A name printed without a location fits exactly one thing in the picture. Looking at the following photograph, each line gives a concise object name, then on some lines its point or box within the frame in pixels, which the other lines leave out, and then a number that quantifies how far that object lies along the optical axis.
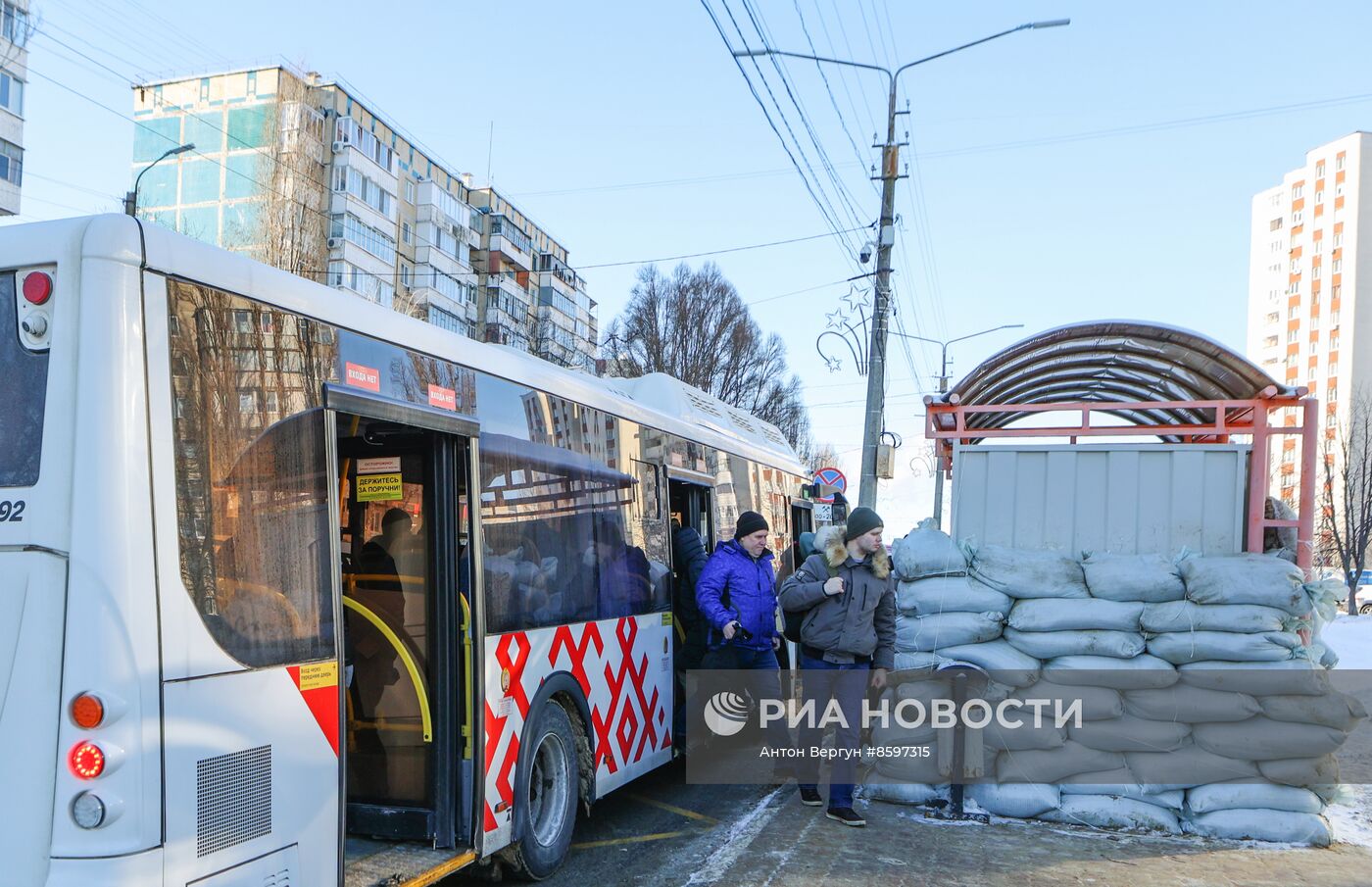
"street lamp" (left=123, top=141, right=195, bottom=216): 18.78
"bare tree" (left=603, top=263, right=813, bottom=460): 38.59
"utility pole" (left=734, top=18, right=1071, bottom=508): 17.48
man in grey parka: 6.79
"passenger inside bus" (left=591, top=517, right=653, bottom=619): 6.68
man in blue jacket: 7.53
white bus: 3.26
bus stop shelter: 7.24
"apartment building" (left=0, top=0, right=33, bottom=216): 26.58
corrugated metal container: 7.43
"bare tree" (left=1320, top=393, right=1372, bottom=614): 29.55
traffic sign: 21.36
